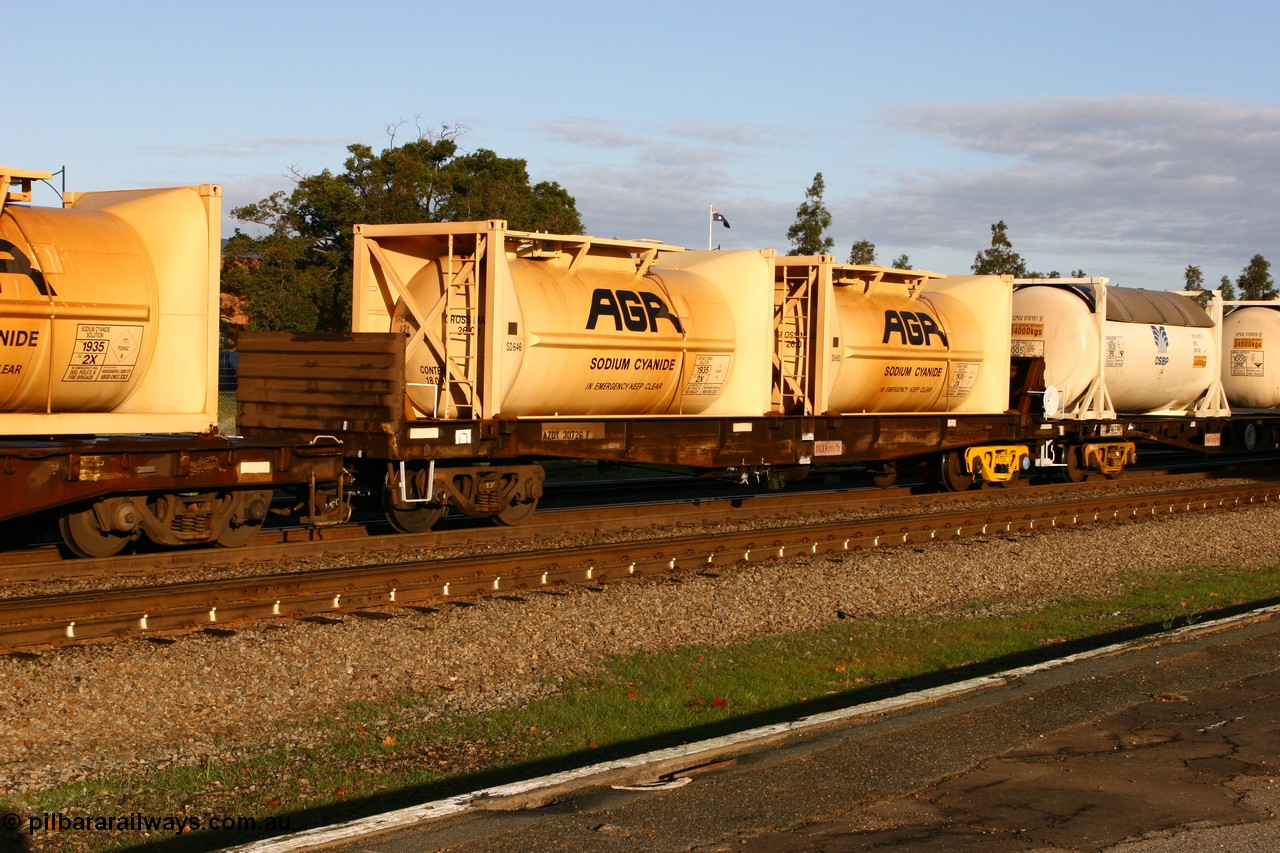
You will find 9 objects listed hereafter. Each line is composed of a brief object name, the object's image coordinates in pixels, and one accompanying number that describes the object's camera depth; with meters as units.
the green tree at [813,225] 44.81
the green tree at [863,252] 58.44
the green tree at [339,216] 36.25
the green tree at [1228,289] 76.69
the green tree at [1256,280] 72.81
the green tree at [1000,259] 62.44
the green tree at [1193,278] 76.69
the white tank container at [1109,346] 22.56
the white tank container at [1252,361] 27.66
